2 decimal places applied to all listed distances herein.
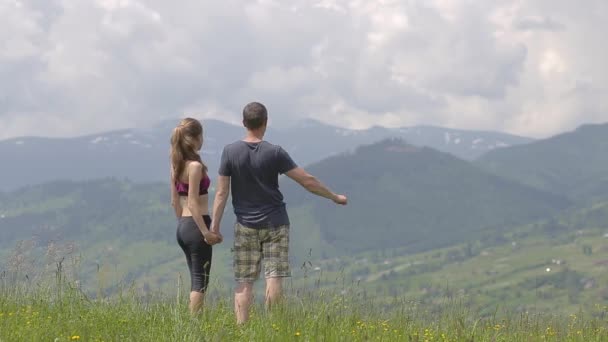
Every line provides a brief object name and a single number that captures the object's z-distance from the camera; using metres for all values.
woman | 17.06
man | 16.86
